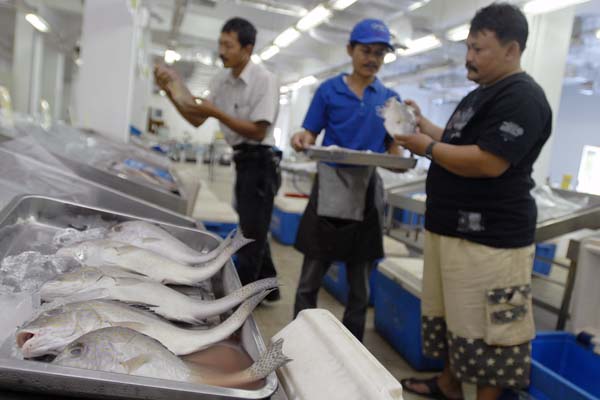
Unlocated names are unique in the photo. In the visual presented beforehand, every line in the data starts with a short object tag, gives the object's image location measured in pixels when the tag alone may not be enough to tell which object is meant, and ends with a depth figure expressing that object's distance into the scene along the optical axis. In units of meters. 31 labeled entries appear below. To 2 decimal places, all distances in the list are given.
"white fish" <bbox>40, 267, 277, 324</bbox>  0.78
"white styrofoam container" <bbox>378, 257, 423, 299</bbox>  2.44
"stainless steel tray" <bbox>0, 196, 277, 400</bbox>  0.52
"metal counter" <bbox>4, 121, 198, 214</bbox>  1.91
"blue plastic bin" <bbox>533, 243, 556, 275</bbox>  4.99
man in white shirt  2.50
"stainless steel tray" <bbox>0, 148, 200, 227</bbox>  1.55
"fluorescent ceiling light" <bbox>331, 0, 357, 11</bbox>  5.98
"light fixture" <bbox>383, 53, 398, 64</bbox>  9.05
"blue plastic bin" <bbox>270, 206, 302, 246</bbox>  5.22
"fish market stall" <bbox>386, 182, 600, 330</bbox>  3.09
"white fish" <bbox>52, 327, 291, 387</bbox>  0.57
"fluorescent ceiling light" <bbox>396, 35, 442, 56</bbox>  7.12
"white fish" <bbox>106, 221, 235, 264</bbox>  1.09
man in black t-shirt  1.59
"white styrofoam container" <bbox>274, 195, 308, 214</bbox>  5.17
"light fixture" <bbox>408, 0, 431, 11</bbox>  5.66
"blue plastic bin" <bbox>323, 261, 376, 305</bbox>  3.43
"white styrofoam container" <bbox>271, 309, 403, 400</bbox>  0.59
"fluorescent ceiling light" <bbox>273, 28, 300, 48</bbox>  8.53
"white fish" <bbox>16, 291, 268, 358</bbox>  0.60
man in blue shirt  2.09
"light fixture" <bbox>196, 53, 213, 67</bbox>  14.62
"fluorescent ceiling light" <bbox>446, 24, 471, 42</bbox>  6.41
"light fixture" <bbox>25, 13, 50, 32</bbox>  7.85
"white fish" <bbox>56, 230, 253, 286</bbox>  0.96
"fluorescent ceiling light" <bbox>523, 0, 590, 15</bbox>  4.80
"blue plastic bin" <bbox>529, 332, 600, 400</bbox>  1.96
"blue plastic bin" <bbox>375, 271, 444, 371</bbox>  2.51
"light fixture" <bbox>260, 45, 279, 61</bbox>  10.52
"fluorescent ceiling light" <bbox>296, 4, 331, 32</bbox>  6.57
